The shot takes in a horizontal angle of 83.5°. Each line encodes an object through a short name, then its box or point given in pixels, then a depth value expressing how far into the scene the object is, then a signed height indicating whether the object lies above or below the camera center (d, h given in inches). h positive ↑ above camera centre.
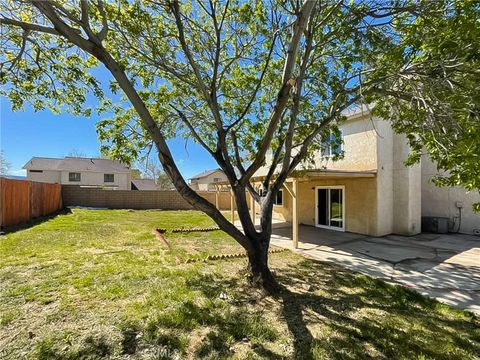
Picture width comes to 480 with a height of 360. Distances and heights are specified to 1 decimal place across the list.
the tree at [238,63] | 171.5 +102.3
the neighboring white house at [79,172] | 1270.9 +66.5
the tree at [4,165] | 1305.0 +105.3
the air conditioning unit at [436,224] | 457.1 -62.7
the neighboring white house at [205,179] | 2096.0 +59.3
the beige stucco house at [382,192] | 429.7 -6.9
